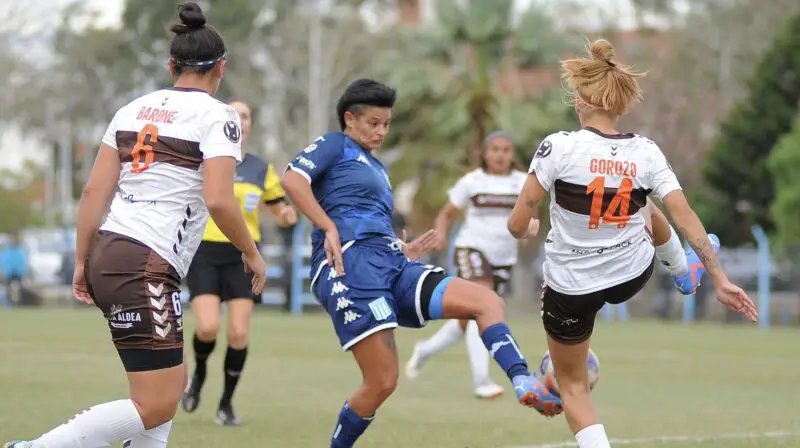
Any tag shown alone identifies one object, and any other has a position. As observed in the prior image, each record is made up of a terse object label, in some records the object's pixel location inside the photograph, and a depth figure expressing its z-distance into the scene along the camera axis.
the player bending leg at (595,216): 13.26
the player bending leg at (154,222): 12.01
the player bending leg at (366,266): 14.65
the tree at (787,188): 70.69
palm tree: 76.69
